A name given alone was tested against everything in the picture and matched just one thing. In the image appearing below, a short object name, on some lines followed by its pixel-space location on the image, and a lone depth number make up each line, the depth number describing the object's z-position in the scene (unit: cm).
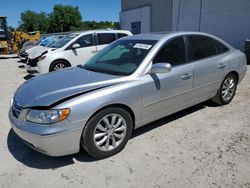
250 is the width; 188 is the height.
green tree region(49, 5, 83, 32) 5422
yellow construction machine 1277
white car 595
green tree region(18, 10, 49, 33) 5633
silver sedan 213
